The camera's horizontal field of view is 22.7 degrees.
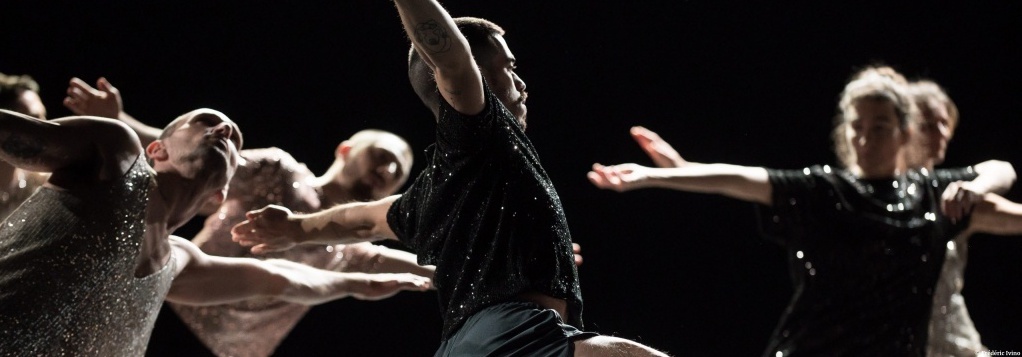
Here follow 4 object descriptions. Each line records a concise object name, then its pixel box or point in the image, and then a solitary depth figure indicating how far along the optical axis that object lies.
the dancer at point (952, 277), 6.57
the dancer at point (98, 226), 5.54
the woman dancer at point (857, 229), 6.54
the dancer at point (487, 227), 5.30
